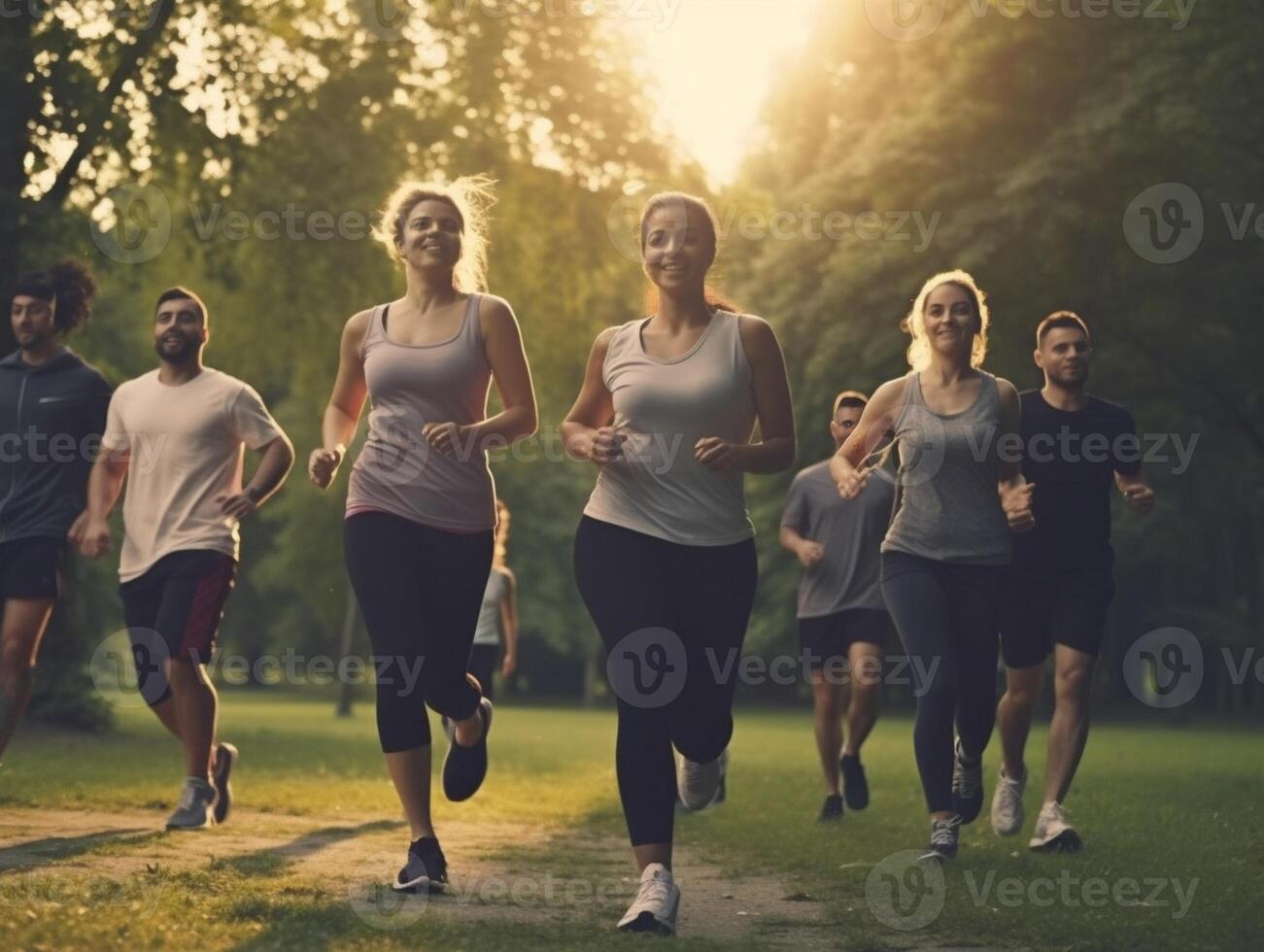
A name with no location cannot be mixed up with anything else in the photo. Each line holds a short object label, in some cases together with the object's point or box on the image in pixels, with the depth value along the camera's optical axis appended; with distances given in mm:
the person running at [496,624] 14031
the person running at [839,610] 12031
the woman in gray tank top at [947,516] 8805
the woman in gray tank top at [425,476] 7492
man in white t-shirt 9570
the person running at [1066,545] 9758
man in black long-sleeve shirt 9547
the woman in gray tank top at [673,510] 6855
